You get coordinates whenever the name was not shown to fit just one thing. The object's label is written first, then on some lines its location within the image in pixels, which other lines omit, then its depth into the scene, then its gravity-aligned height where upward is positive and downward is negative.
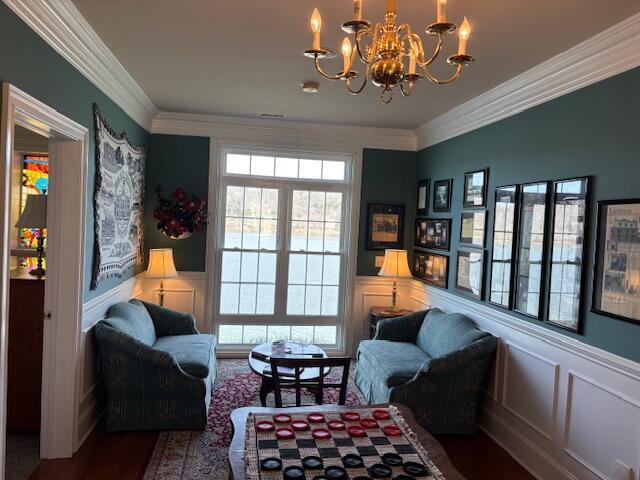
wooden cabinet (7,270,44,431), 3.29 -1.01
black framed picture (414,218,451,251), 4.69 -0.03
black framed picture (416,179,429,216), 5.24 +0.37
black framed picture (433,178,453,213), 4.70 +0.37
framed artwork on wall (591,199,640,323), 2.43 -0.12
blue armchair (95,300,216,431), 3.34 -1.22
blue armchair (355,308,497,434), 3.47 -1.14
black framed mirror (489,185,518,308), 3.56 -0.09
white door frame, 2.99 -0.50
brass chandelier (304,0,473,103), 1.59 +0.68
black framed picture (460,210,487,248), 4.01 +0.04
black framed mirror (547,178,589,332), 2.84 -0.09
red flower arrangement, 5.07 +0.04
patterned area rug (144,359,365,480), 2.96 -1.59
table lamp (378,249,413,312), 5.09 -0.40
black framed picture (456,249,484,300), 3.98 -0.35
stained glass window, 4.57 +0.27
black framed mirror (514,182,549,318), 3.22 -0.09
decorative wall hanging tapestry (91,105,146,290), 3.43 +0.10
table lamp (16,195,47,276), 3.34 -0.03
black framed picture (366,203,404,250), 5.54 +0.02
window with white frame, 5.43 -0.29
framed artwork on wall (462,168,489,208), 4.01 +0.39
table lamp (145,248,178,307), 4.77 -0.49
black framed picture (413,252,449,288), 4.67 -0.40
